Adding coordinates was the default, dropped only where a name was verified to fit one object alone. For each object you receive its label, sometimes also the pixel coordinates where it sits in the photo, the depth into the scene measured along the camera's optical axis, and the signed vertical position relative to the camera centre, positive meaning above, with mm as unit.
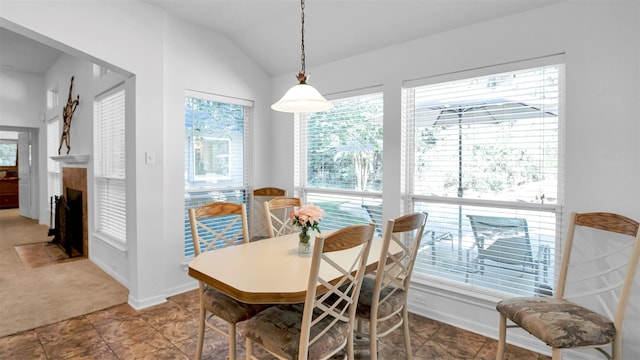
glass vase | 2082 -442
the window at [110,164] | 3789 +100
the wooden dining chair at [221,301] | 1902 -774
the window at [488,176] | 2436 -22
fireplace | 4613 -601
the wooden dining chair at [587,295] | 1685 -770
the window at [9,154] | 9961 +547
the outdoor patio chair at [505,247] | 2492 -579
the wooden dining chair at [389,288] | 1776 -739
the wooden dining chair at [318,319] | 1418 -749
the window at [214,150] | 3668 +267
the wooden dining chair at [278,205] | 2828 -295
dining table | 1464 -517
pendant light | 2086 +473
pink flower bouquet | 2010 -269
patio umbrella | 2502 +503
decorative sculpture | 4768 +837
